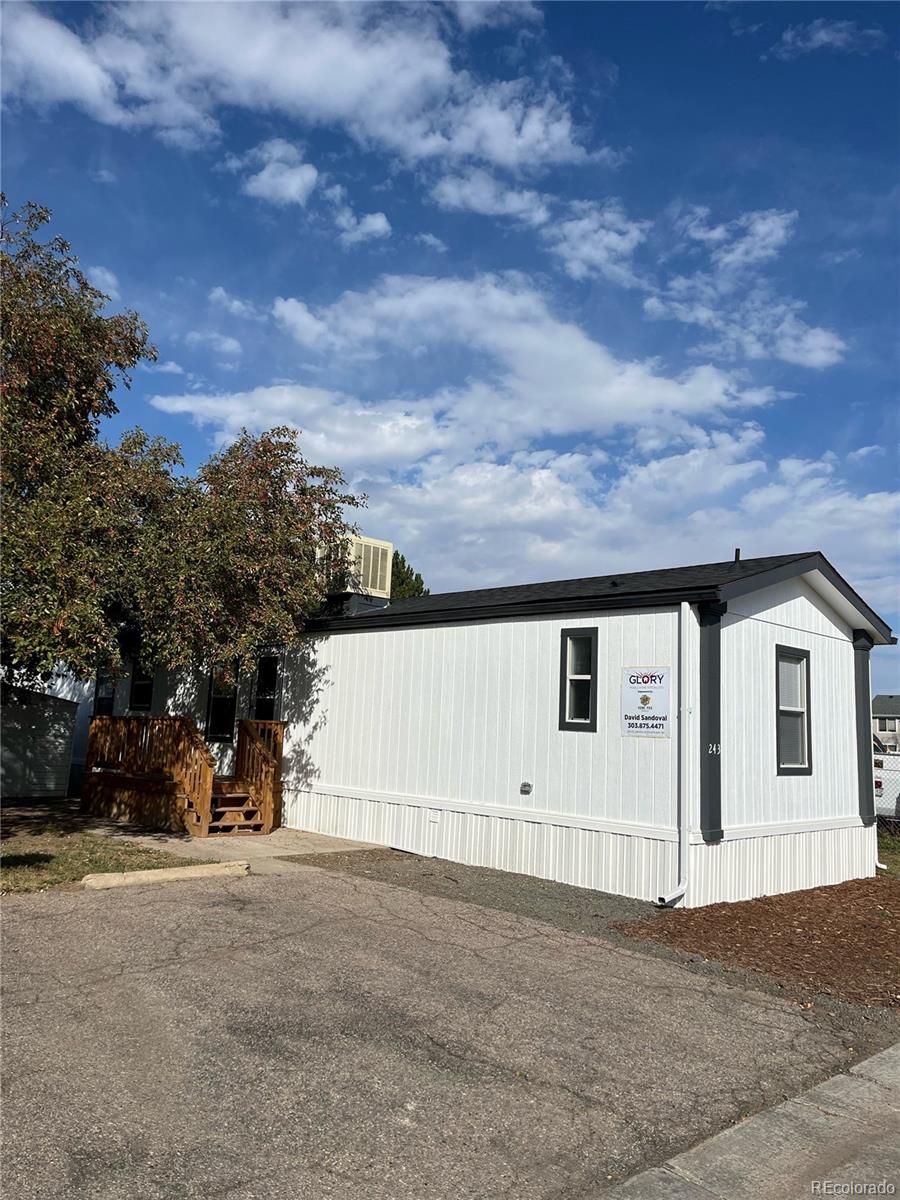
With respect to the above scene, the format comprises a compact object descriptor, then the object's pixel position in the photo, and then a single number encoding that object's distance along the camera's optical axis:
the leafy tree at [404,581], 28.36
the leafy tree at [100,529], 8.85
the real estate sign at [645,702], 9.40
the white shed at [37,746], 16.61
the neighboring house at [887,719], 48.69
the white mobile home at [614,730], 9.36
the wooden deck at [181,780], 12.80
